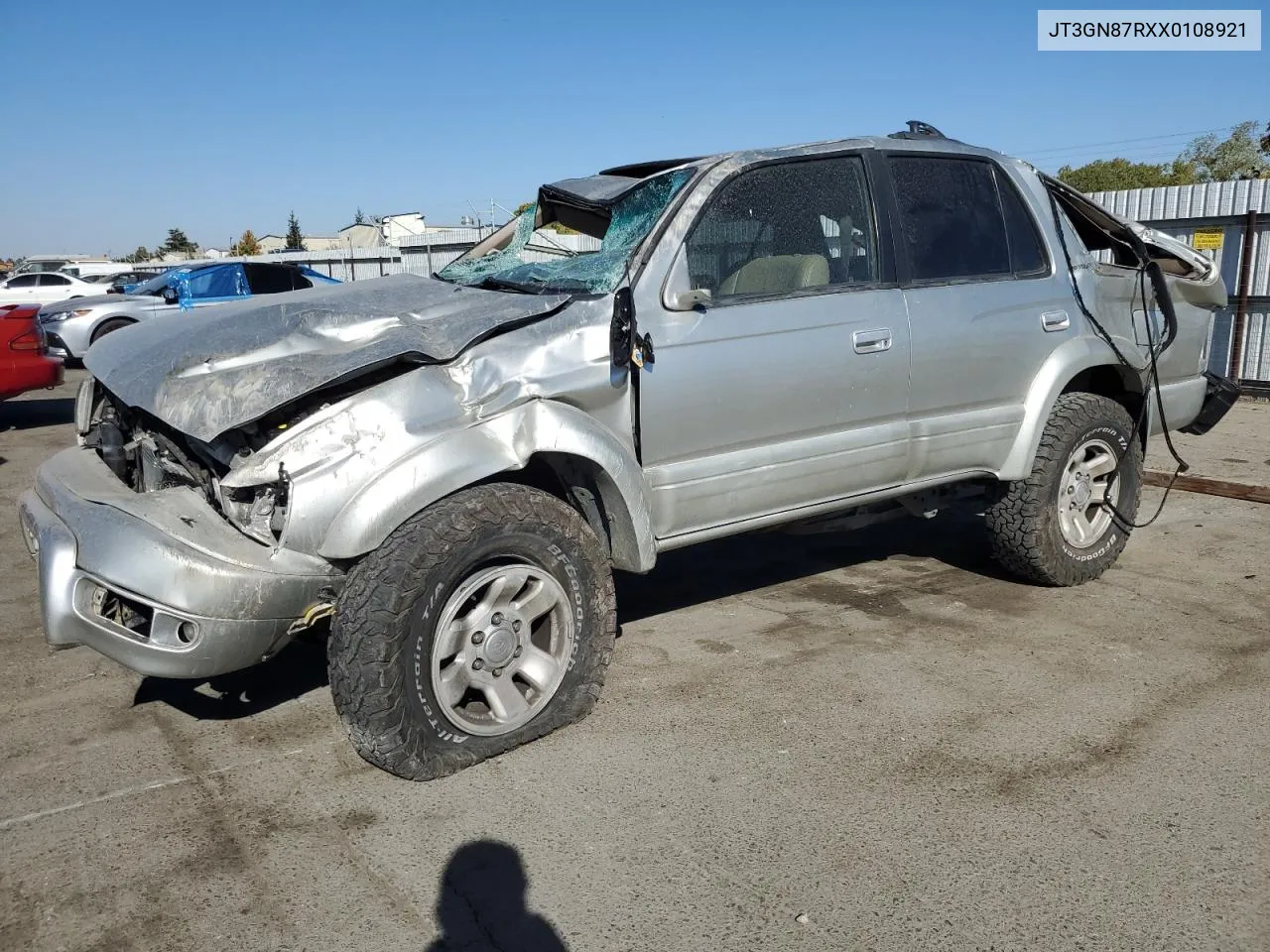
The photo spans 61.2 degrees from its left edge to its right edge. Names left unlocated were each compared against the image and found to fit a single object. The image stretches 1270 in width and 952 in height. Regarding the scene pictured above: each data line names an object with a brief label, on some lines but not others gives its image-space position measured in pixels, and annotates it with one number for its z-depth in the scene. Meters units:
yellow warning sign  12.27
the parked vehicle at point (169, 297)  14.75
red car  9.64
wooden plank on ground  6.93
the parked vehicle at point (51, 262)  37.49
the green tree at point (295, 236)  75.00
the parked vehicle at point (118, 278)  27.65
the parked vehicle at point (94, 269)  31.69
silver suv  3.08
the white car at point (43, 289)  23.27
